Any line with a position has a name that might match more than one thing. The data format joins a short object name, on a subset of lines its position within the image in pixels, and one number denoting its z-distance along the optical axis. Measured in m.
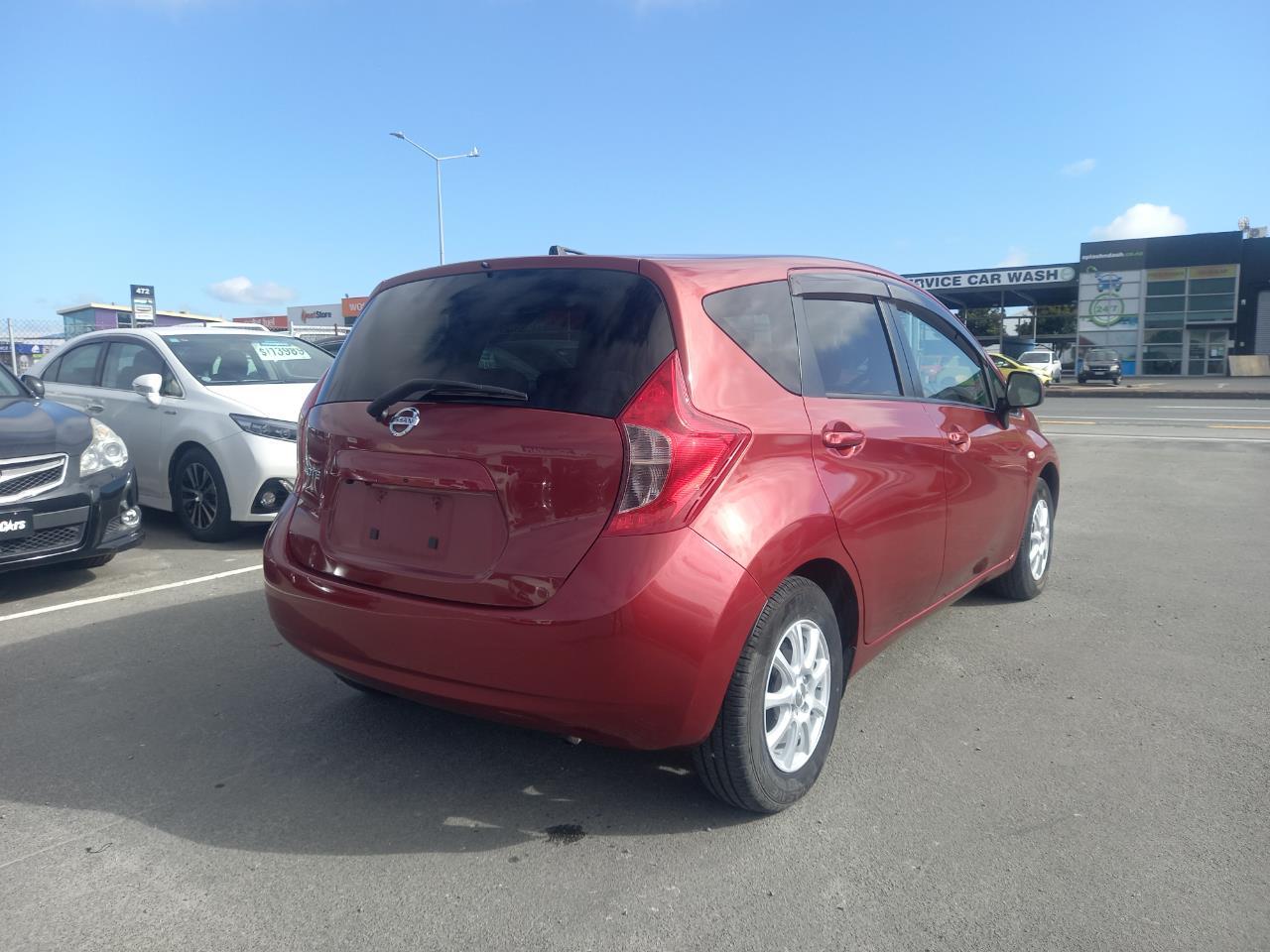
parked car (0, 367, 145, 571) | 5.16
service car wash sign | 43.66
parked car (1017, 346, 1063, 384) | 37.50
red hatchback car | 2.59
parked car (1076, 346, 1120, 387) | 37.00
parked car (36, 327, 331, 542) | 6.65
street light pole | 35.92
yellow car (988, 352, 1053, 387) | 26.34
